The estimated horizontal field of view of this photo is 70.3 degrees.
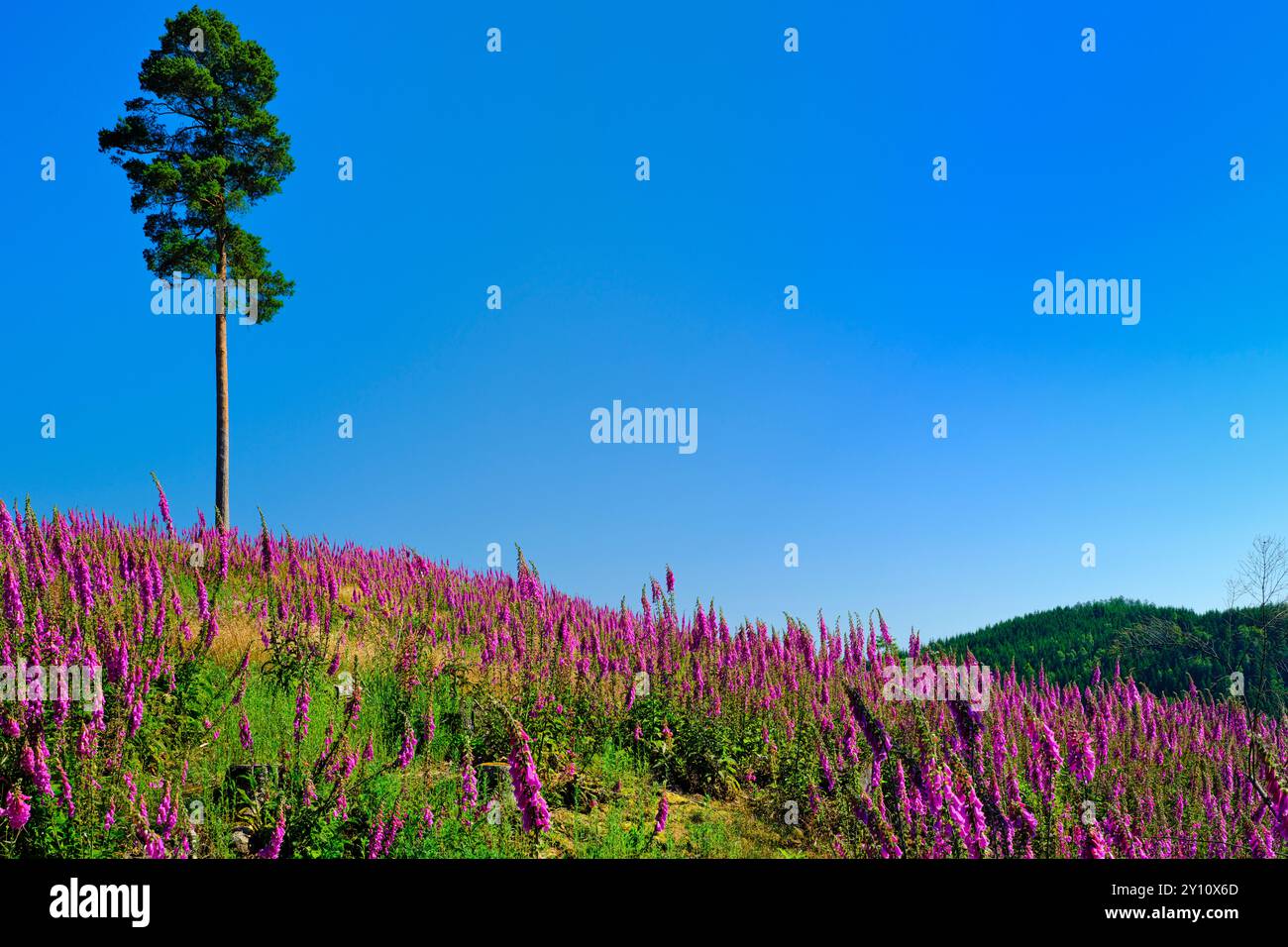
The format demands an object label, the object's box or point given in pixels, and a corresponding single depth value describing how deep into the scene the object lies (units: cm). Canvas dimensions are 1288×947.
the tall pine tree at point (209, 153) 2097
